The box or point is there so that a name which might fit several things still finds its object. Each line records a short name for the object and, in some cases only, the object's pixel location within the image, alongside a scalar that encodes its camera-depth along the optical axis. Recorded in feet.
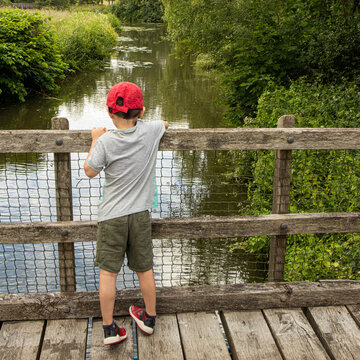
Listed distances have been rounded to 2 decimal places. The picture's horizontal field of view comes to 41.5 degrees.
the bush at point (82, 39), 63.44
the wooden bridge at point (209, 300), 8.53
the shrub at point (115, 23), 130.00
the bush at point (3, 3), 105.23
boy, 8.14
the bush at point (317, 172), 15.49
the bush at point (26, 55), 43.14
